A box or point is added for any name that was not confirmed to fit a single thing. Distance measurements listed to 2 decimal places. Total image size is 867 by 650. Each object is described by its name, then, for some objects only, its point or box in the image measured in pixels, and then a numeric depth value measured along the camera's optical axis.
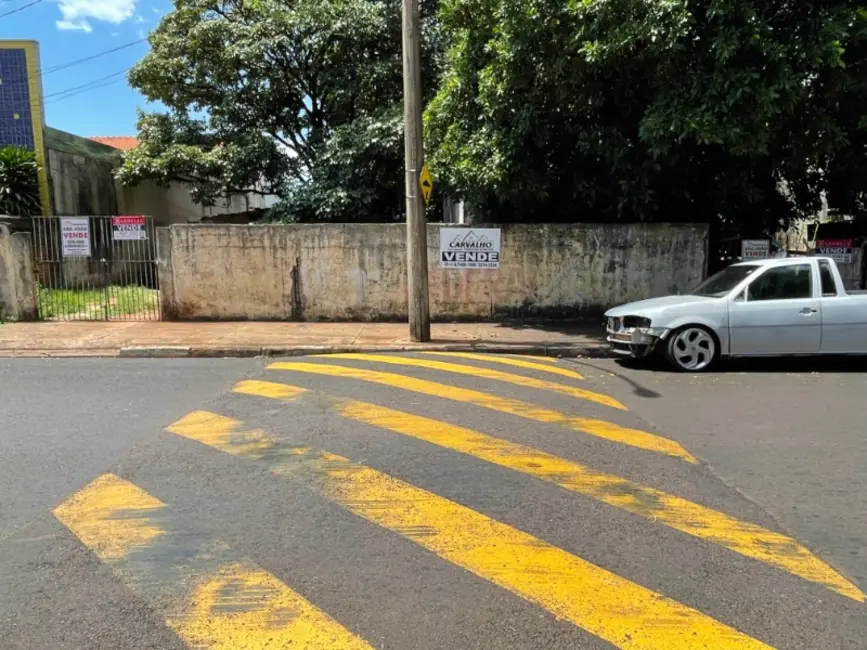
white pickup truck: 8.46
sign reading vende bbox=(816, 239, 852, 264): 12.23
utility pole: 9.86
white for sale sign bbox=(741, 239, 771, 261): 12.09
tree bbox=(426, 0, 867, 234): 8.73
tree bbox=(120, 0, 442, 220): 15.68
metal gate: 12.88
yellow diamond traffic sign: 10.12
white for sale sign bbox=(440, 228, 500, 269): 12.39
